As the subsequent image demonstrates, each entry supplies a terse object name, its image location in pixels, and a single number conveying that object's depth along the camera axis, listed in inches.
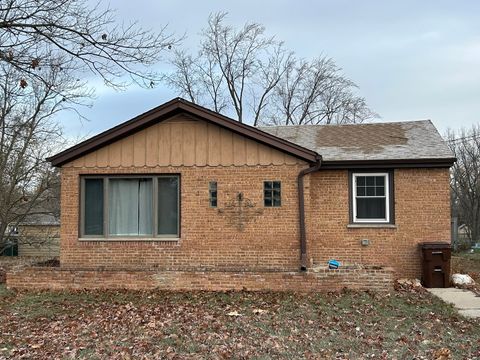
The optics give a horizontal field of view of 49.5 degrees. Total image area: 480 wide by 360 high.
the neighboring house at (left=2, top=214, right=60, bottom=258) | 1063.0
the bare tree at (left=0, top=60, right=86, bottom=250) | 889.5
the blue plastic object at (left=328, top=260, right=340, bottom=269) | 442.3
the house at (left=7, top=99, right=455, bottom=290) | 477.1
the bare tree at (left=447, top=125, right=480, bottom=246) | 1529.3
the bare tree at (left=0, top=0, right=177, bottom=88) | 380.8
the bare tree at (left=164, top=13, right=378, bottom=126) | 1649.9
